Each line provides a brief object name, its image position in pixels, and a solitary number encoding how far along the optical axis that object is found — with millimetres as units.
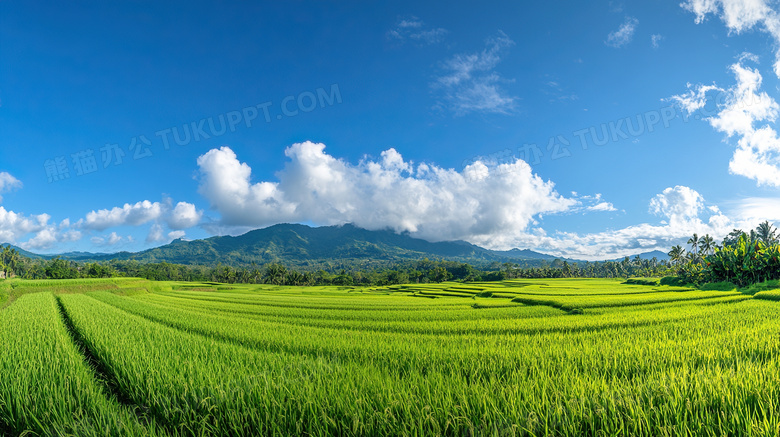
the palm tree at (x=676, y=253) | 80750
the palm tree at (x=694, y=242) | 84512
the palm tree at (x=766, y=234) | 73688
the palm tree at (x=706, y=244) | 81500
